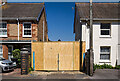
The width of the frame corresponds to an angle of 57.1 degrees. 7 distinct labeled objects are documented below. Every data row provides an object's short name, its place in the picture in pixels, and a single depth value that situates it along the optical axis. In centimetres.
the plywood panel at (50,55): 991
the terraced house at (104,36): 1168
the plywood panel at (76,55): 981
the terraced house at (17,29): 1215
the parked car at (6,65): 907
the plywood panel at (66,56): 986
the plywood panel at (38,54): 988
